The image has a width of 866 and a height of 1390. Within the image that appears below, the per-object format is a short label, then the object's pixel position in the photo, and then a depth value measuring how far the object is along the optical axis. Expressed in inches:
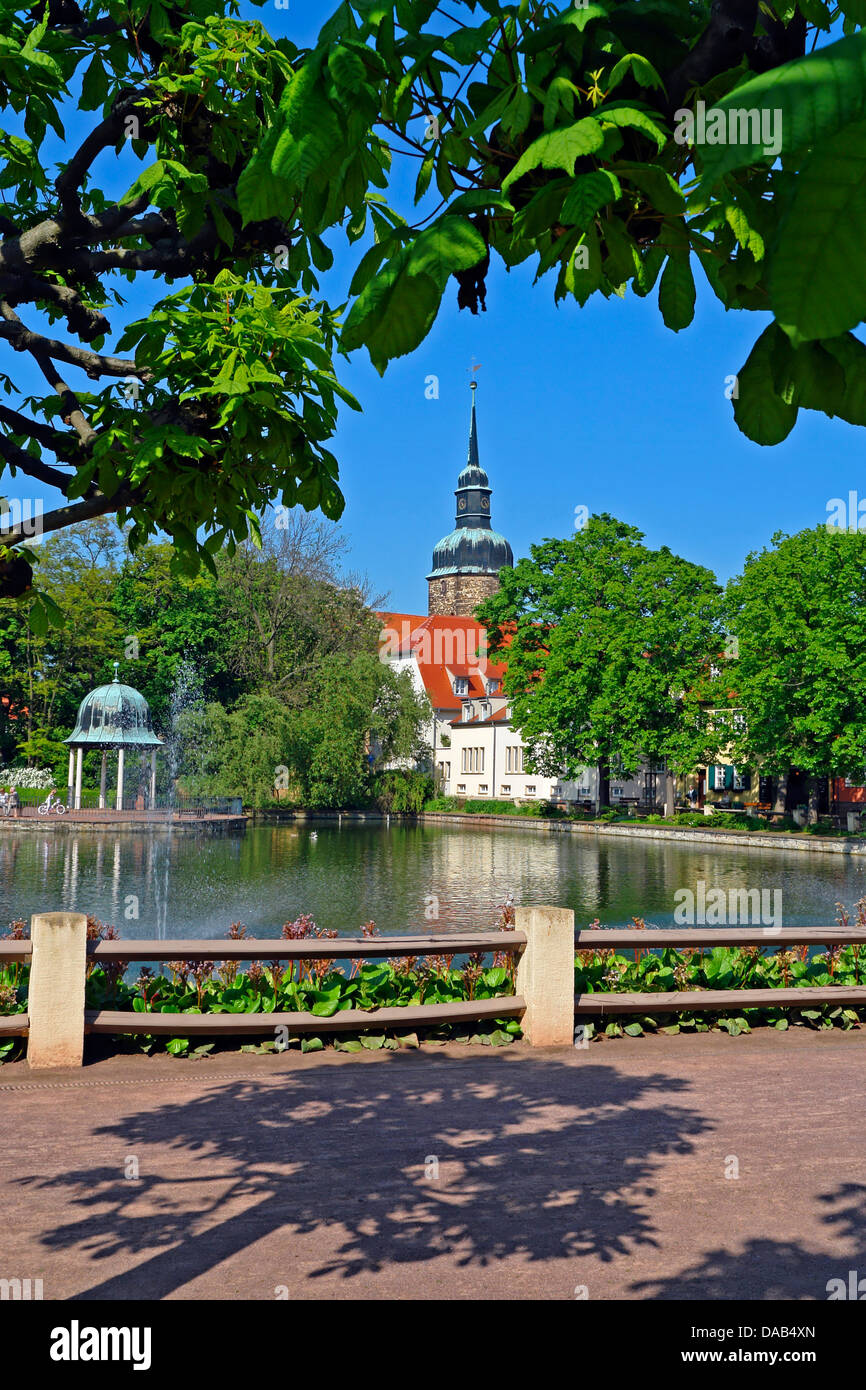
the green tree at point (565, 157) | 63.0
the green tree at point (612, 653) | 2068.2
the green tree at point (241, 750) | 2143.2
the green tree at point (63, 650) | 2396.7
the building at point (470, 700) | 2650.1
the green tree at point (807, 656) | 1765.5
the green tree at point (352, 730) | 2225.6
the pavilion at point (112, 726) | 1861.5
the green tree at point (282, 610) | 2615.7
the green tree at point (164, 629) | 2512.3
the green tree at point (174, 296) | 170.2
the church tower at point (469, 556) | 4662.9
